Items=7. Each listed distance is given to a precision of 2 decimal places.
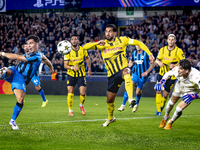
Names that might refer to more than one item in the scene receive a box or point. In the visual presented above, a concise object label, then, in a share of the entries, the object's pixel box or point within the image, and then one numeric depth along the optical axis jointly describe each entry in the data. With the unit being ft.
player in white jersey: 34.83
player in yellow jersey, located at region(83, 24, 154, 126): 39.42
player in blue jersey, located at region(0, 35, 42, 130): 36.52
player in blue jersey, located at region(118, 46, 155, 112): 60.23
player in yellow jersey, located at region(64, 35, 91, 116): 53.93
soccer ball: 48.73
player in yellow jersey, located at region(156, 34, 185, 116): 53.13
